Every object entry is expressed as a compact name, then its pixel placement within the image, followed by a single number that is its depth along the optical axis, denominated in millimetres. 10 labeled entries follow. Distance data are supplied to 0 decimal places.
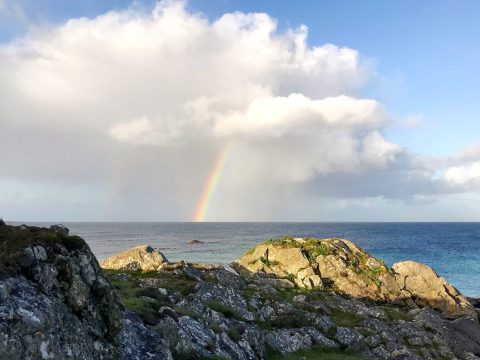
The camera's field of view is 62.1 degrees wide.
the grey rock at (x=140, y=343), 16359
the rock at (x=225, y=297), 32406
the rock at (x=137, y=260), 51500
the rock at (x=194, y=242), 184275
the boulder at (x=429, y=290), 57531
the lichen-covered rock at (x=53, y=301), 11211
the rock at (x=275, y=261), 62719
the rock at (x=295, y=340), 28312
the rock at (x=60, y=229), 15202
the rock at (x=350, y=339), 32344
